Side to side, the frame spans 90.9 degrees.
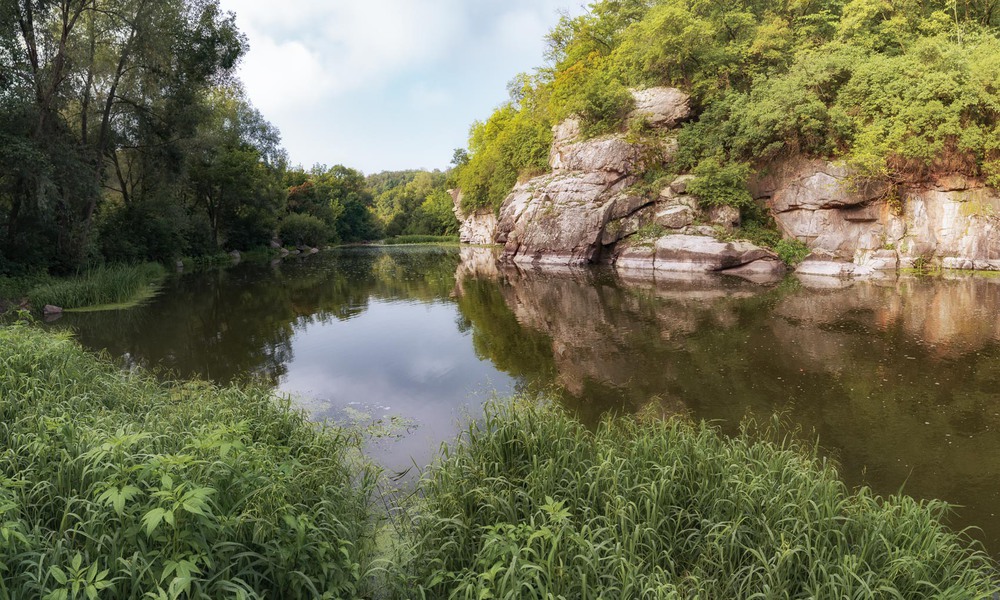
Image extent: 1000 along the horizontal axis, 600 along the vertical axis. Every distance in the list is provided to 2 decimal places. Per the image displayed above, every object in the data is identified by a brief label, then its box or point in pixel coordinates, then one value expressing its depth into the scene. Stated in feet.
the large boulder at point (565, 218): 94.63
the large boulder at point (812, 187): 71.72
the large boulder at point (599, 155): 95.35
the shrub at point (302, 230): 177.17
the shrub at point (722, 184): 80.89
